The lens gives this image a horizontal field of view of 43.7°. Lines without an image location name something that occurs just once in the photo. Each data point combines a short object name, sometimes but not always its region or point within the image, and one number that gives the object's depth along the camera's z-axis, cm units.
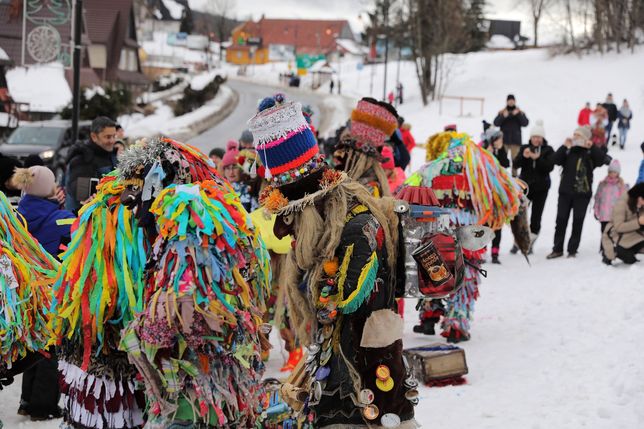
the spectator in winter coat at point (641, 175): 1165
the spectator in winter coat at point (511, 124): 1736
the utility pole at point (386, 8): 4881
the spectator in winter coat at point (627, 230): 1037
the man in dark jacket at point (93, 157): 770
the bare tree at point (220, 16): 12581
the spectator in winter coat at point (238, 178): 762
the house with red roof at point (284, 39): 10762
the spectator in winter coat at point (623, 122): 2433
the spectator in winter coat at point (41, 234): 570
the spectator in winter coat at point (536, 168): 1223
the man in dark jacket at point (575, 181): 1179
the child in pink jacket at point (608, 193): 1188
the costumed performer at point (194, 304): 316
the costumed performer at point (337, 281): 360
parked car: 1795
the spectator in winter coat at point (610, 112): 2408
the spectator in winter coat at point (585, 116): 2397
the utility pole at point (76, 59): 1330
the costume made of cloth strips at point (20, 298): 452
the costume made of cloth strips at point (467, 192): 746
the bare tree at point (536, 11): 5994
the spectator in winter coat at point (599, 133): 2133
